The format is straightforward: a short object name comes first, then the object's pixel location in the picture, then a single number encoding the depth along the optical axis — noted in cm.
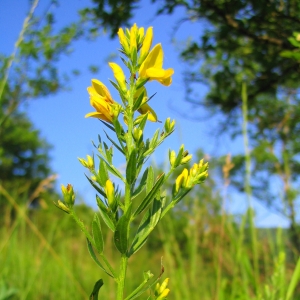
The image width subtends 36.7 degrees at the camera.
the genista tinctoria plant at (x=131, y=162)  14
